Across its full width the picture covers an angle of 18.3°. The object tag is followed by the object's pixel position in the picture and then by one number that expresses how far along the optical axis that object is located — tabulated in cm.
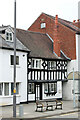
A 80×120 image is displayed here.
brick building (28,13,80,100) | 3284
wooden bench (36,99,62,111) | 1965
